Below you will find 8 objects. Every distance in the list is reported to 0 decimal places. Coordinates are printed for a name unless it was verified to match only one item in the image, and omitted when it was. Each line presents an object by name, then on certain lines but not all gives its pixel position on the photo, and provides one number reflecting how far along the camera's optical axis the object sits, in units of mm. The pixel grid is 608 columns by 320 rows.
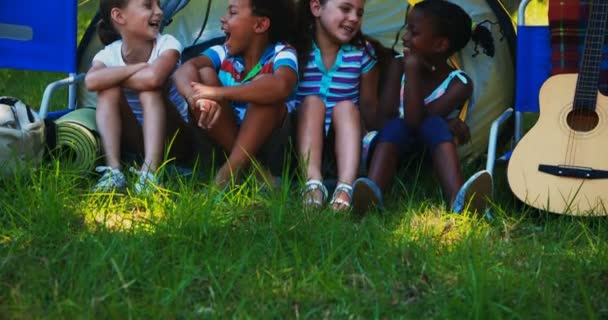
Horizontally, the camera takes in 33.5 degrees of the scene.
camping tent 4555
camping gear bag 3852
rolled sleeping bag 4121
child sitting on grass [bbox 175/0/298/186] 3963
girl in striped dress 4012
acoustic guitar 3738
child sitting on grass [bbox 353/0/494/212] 3764
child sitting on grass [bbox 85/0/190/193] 4141
